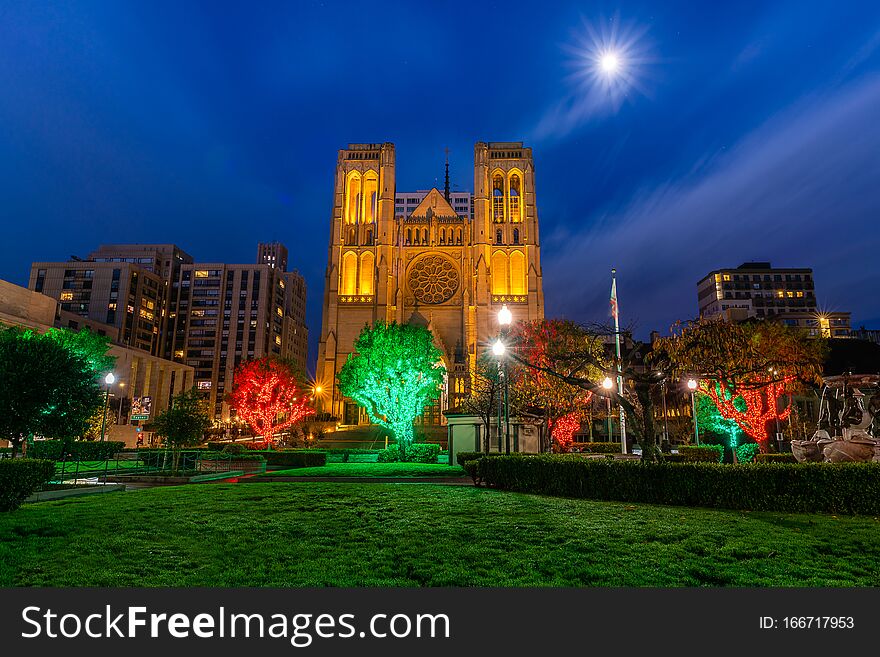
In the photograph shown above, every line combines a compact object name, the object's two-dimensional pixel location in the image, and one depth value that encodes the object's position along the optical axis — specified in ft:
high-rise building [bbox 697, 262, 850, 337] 327.88
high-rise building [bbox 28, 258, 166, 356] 364.99
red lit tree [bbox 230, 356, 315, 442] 154.61
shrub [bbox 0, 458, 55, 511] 37.58
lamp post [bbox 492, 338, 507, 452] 51.96
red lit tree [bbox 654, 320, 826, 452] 54.34
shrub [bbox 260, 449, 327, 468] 100.32
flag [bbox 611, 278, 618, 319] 90.53
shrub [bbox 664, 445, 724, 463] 94.78
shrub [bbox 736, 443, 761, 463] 89.20
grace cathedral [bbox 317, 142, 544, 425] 225.97
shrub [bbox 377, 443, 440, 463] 110.22
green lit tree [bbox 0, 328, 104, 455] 65.41
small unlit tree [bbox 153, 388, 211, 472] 79.77
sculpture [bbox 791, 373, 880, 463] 48.21
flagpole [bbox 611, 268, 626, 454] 90.14
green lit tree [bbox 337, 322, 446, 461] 117.70
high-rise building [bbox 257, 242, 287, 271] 563.48
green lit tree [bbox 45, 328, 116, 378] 139.27
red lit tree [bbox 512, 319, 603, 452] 104.17
